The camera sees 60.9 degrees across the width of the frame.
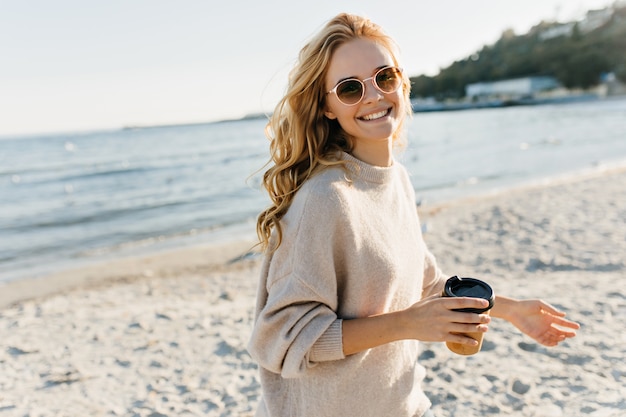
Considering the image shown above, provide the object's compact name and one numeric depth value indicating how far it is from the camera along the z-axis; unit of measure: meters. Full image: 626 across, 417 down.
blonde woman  1.42
